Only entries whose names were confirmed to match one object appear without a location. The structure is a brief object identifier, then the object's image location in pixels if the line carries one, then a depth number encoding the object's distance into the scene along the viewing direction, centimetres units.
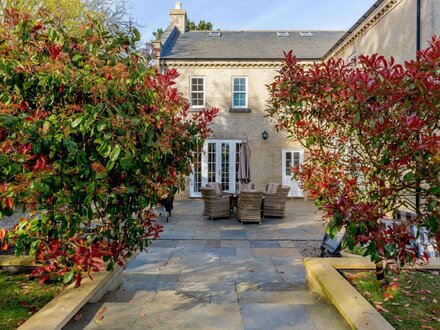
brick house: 1661
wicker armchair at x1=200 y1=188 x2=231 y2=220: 1082
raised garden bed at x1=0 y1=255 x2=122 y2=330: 311
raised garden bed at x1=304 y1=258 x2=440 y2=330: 315
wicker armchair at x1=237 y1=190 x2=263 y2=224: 1015
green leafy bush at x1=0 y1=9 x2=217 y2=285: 253
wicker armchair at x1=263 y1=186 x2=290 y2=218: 1119
